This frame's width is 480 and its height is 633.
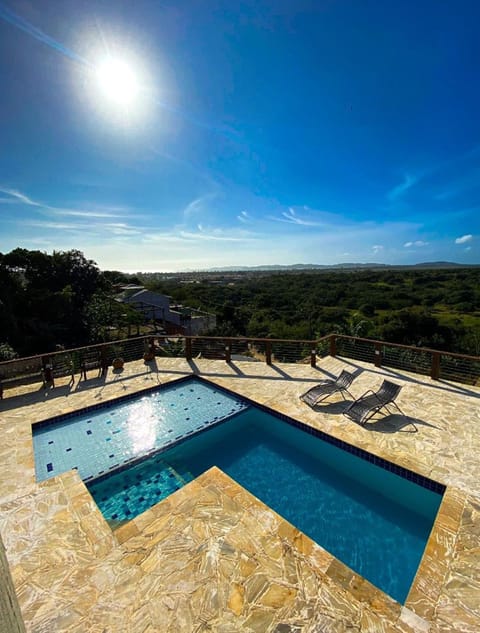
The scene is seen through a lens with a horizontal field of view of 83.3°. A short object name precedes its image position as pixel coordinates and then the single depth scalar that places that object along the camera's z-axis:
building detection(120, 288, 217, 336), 24.23
